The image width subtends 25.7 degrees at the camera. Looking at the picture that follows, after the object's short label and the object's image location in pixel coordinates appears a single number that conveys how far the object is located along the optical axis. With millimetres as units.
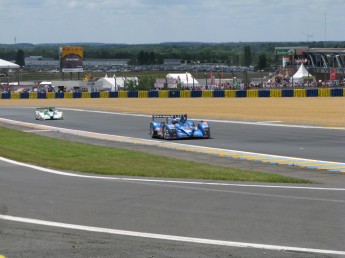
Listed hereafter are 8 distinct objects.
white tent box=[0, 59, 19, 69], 108881
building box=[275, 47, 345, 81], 121812
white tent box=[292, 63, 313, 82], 102938
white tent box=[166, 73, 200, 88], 100312
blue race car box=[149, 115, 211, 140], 33344
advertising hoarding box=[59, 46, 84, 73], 132625
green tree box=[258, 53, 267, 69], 187375
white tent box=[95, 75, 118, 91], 110438
